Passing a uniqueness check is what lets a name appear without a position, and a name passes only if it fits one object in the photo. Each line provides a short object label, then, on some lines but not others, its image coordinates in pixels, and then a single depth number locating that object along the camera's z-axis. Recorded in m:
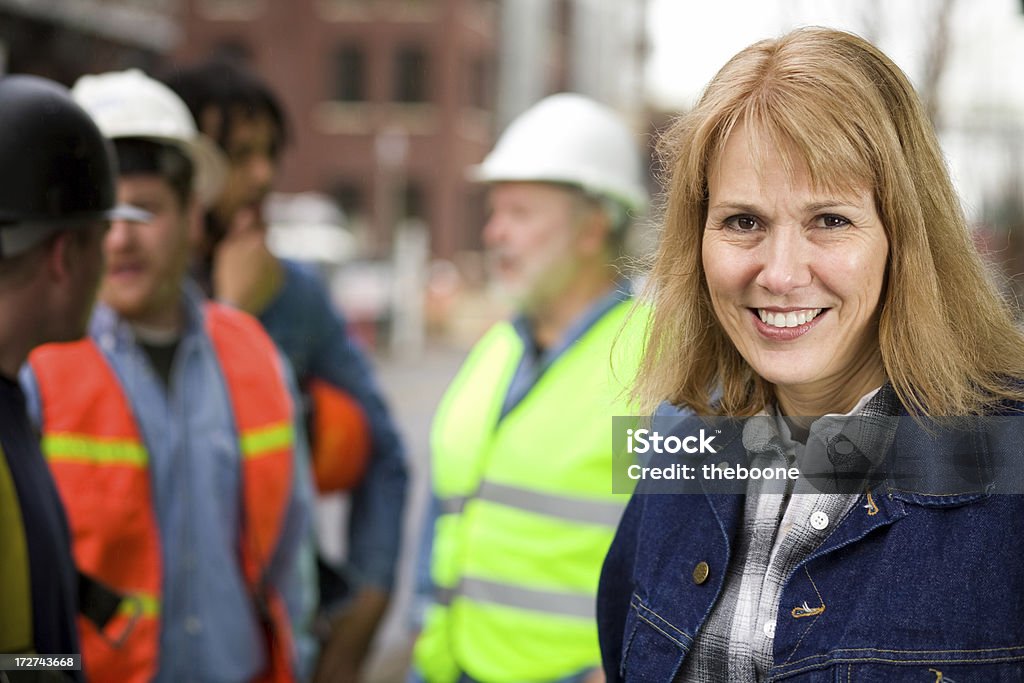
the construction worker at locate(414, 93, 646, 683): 3.10
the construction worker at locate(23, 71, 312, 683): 2.98
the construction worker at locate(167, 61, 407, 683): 4.19
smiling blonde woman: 1.61
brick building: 40.66
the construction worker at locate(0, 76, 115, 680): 2.27
